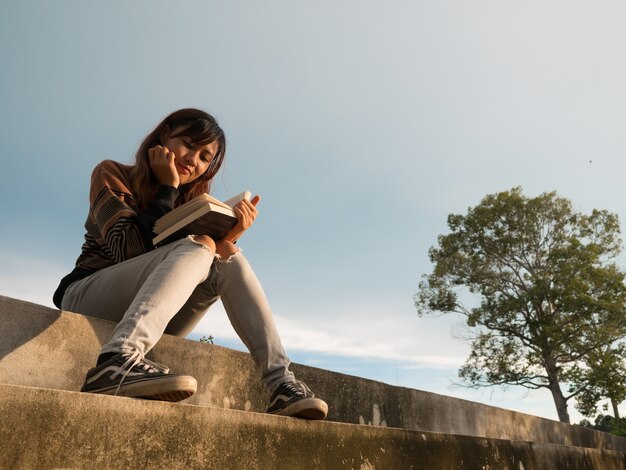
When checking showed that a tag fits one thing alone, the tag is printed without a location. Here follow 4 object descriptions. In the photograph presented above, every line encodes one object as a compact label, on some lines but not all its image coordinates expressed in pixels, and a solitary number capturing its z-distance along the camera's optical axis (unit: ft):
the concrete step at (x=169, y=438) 3.53
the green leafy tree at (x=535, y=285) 50.72
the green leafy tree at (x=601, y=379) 48.39
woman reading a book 5.13
